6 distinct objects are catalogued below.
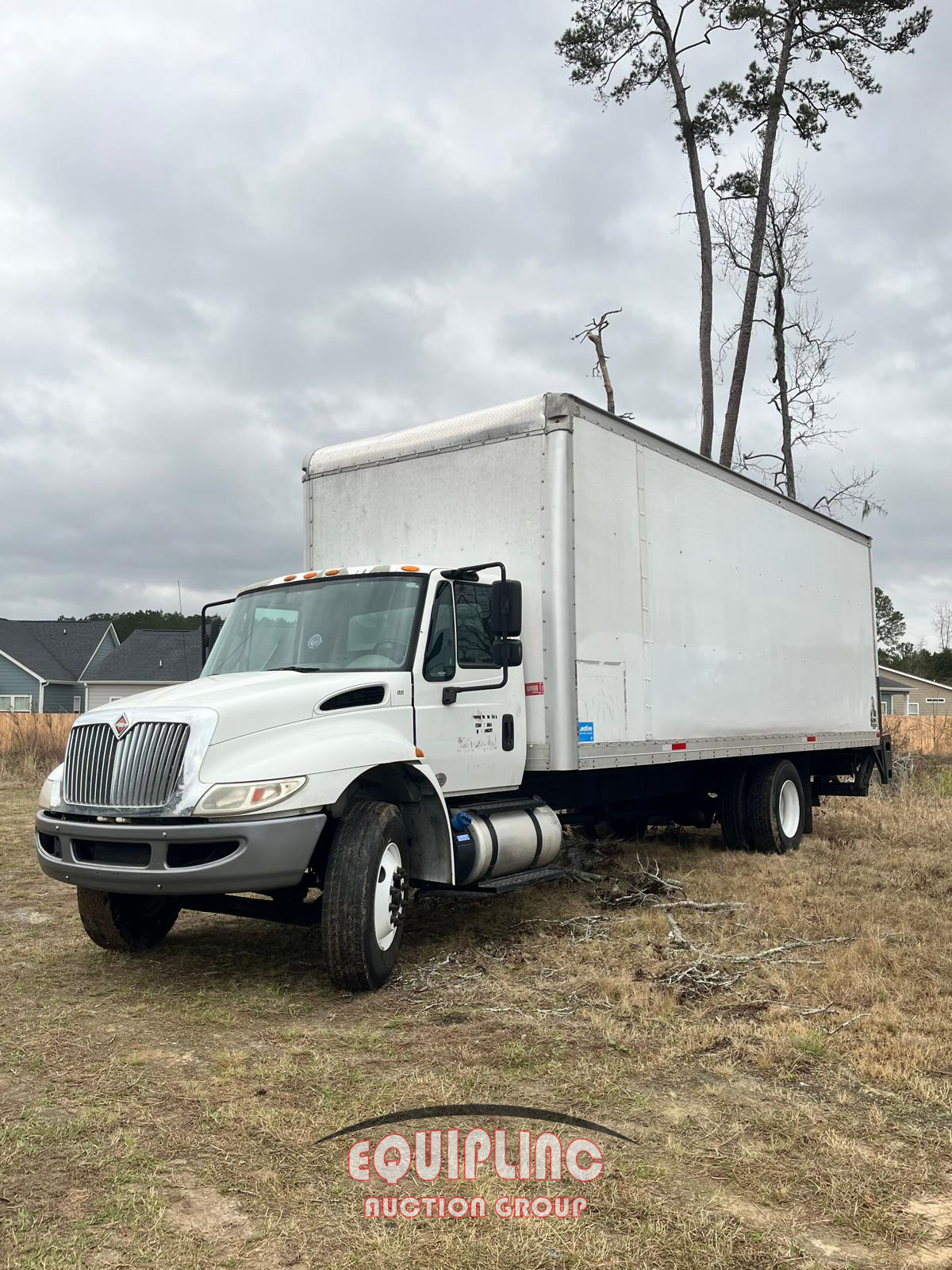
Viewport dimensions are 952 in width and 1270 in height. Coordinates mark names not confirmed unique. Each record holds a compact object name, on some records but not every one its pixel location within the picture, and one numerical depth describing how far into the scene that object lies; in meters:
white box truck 5.73
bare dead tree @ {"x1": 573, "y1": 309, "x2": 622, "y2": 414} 20.84
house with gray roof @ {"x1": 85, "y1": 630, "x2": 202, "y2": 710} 47.25
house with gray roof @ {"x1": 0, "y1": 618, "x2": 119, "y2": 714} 48.69
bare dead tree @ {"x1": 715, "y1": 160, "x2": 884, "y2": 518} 21.38
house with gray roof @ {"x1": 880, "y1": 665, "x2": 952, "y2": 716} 59.94
